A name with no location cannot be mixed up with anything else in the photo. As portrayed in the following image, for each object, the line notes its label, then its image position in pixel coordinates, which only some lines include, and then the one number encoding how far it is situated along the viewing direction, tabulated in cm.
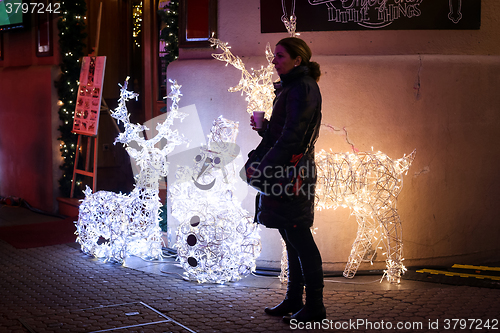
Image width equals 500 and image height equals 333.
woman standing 338
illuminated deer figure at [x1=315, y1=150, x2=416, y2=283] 438
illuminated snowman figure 442
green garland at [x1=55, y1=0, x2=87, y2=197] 779
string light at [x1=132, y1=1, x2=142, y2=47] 888
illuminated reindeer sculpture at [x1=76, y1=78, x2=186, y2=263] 516
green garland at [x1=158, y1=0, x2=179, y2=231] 598
